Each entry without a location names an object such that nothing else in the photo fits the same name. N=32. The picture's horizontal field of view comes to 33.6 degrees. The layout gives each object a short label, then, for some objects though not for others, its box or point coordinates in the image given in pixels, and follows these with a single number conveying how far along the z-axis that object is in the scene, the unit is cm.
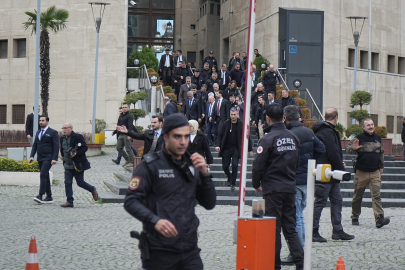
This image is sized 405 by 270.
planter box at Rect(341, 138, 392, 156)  2282
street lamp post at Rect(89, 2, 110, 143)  2992
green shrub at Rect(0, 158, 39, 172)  1808
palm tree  3225
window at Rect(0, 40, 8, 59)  3844
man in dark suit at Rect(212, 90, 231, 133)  2008
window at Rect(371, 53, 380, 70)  3962
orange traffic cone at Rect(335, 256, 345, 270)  571
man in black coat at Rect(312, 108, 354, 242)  956
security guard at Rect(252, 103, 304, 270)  716
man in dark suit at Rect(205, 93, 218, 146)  2053
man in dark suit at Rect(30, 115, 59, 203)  1402
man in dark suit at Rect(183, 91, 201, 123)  2097
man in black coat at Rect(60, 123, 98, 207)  1360
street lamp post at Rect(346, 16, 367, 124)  3044
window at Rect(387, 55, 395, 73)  4072
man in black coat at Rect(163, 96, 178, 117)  2052
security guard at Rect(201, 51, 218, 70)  2889
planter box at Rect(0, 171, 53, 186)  1786
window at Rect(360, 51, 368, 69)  3917
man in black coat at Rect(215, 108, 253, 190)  1512
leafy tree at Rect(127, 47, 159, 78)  3922
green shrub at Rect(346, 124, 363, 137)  2272
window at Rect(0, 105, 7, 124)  3819
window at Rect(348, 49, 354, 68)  3811
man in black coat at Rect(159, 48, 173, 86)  2903
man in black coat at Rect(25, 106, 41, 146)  2172
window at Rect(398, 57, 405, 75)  4147
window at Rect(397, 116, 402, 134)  4069
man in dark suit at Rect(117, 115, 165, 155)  1173
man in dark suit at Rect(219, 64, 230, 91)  2591
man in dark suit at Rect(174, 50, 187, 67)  2877
